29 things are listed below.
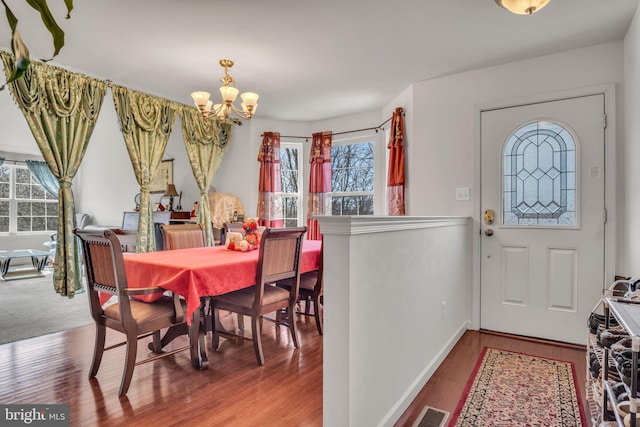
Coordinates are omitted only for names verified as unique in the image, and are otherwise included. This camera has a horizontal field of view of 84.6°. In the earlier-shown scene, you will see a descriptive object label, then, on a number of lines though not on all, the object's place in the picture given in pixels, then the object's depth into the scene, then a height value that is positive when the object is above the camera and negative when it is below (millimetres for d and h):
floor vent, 1785 -1088
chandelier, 2961 +929
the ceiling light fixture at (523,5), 2039 +1209
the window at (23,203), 6715 +97
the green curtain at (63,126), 3055 +755
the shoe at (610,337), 1336 -486
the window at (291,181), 5223 +421
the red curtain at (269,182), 4898 +376
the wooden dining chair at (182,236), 3131 -254
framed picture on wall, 5789 +527
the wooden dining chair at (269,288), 2393 -584
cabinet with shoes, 1021 -553
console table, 5360 -934
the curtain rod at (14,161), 6697 +906
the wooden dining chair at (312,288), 2992 -687
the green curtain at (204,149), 4539 +814
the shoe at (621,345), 1222 -476
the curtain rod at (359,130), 4395 +1073
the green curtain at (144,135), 3809 +840
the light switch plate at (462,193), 3303 +160
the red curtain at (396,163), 3924 +523
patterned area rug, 1836 -1089
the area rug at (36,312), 3084 -1067
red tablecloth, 2109 -403
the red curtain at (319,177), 4891 +451
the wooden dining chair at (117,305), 1997 -612
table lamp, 5504 +278
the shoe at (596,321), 1699 -550
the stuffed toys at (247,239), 2909 -255
